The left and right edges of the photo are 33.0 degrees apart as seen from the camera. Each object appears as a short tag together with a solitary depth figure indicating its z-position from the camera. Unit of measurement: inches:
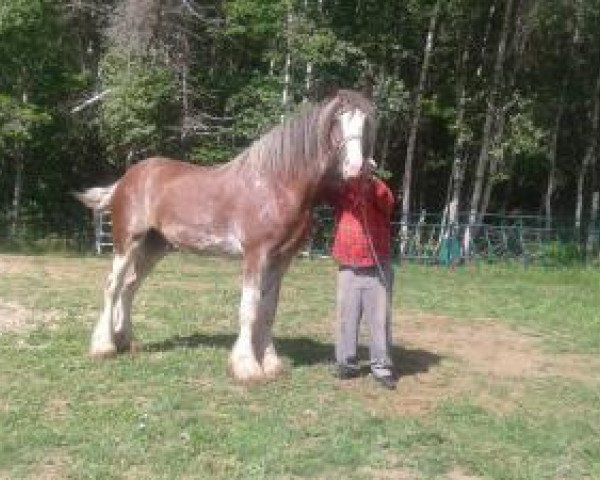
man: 318.7
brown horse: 311.4
